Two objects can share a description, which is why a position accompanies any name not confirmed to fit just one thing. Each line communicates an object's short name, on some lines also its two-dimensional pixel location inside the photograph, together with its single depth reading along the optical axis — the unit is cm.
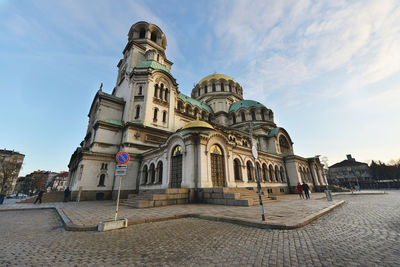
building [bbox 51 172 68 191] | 8650
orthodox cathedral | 1611
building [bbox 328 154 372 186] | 7038
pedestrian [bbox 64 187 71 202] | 1830
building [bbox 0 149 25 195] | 3668
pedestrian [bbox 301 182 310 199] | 1654
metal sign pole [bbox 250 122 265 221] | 766
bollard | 1427
